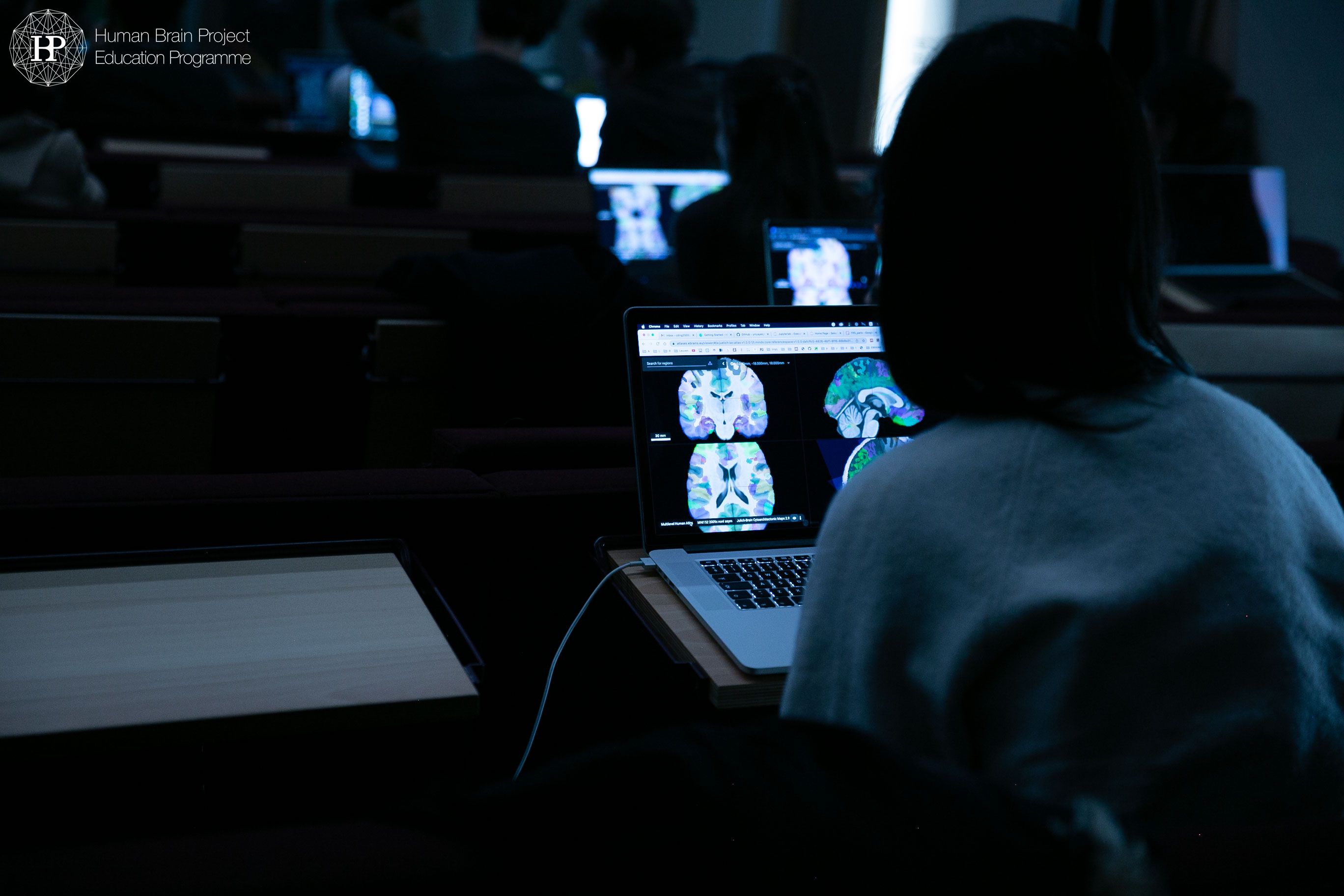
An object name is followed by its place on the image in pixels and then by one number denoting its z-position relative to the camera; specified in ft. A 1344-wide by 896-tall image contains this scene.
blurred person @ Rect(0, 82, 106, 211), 10.50
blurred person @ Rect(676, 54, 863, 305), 8.72
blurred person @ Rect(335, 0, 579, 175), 13.17
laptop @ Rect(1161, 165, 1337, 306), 11.02
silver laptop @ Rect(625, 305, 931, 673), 4.75
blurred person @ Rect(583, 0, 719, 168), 13.07
